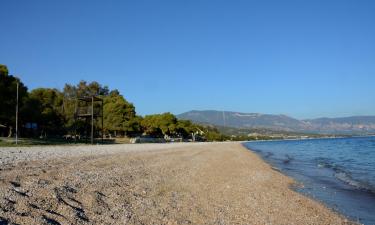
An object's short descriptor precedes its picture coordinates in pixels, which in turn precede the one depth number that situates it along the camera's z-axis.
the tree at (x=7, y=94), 44.71
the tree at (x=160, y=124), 101.81
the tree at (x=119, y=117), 77.19
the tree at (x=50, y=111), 68.25
